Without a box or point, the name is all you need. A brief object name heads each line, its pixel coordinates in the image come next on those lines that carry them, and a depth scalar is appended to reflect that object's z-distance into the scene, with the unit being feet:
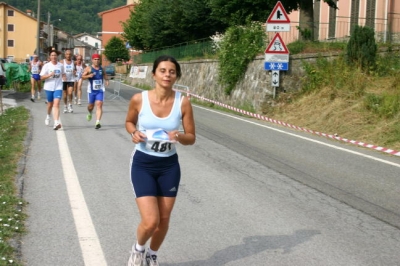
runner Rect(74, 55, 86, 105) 72.97
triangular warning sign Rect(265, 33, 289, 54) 66.90
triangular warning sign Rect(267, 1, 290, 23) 64.28
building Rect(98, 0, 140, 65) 439.30
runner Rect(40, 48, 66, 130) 50.48
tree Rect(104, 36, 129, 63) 327.26
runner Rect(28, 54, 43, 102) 87.10
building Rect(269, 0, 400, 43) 87.20
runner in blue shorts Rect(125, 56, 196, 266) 15.79
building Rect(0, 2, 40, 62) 385.70
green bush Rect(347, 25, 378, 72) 64.59
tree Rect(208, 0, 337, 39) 88.53
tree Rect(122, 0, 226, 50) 138.51
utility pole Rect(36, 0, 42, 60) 165.72
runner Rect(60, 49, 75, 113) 64.39
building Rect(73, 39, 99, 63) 603.47
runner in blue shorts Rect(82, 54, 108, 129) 50.75
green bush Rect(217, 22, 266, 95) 80.28
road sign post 64.39
